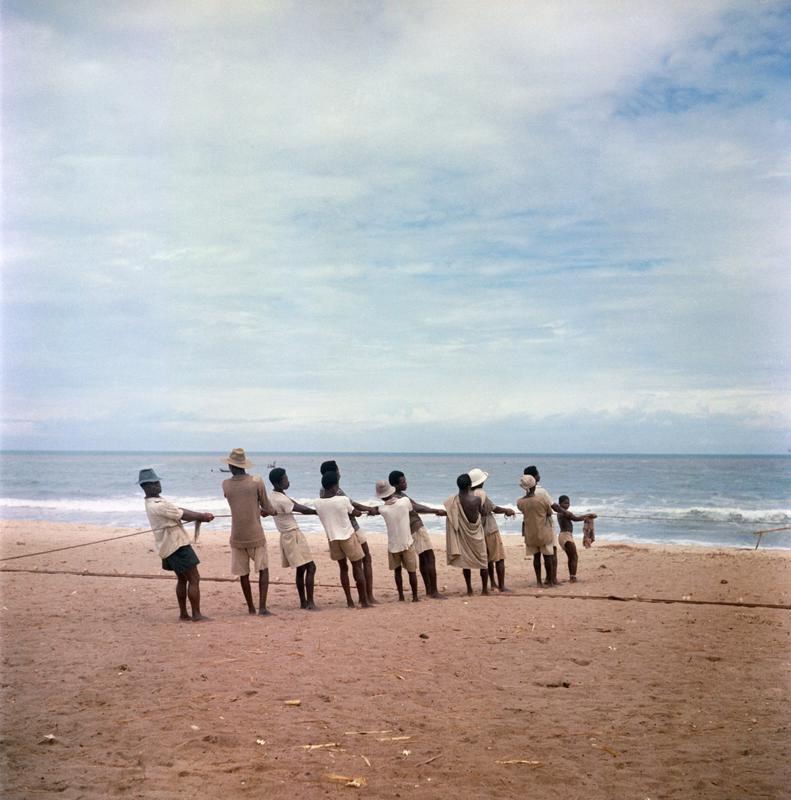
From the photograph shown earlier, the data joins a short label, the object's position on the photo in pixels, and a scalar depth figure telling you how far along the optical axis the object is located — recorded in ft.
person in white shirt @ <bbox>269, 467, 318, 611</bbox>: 29.99
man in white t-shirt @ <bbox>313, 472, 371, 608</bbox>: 30.35
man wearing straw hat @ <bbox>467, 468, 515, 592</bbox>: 33.30
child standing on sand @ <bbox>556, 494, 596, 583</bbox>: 37.04
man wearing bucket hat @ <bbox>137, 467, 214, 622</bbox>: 27.89
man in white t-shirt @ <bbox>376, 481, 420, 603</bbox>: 31.99
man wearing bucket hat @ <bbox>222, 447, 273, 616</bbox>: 29.50
